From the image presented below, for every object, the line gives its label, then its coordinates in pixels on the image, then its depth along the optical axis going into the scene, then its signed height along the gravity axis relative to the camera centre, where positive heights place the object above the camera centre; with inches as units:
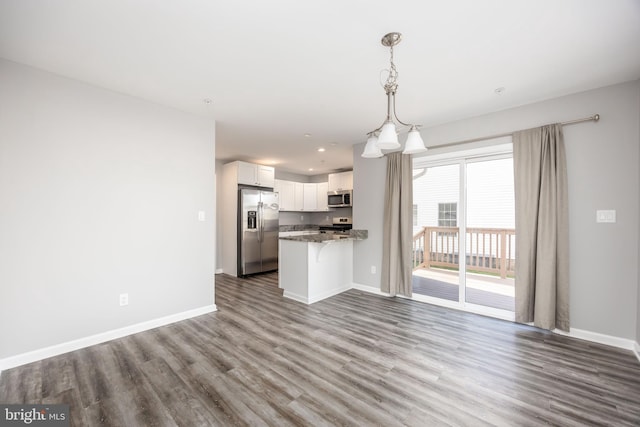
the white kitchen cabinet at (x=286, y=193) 260.4 +20.7
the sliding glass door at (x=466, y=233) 132.3 -10.7
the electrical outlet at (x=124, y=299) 109.3 -36.3
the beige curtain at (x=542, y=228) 109.6 -6.7
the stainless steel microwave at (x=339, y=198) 248.2 +14.5
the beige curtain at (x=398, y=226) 155.0 -7.7
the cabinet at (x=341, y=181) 249.0 +31.7
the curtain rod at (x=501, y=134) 103.9 +37.6
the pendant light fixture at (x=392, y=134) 74.8 +23.8
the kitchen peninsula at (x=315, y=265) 153.2 -32.8
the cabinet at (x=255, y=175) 215.2 +33.6
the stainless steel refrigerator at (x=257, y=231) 213.0 -14.8
